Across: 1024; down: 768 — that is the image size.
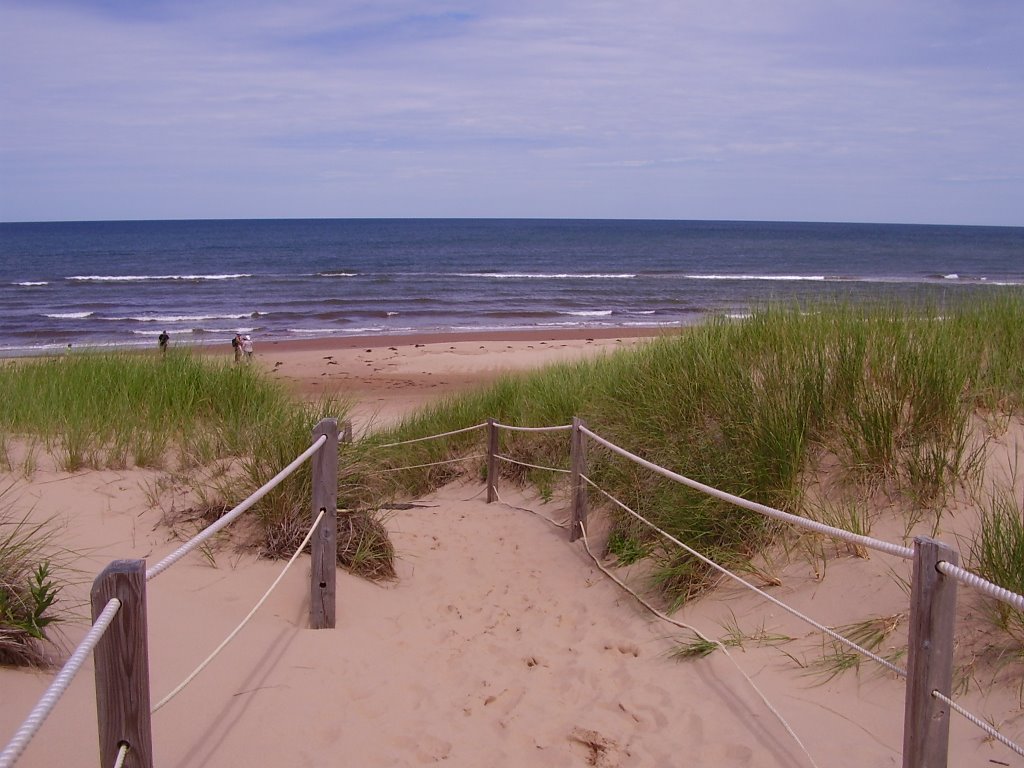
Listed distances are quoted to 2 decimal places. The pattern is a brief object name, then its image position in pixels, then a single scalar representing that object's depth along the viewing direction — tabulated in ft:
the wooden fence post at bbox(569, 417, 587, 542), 21.45
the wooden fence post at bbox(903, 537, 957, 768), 8.61
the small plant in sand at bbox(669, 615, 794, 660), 14.64
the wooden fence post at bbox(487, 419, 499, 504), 27.36
